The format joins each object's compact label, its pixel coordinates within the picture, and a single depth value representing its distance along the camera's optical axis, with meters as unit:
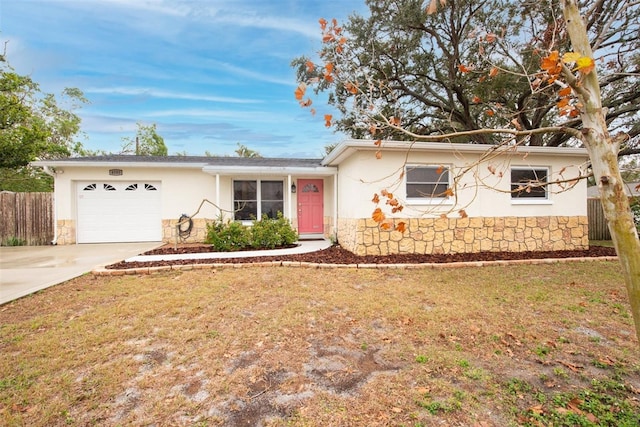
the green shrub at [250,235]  9.11
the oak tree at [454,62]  9.69
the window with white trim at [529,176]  9.02
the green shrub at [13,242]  10.75
